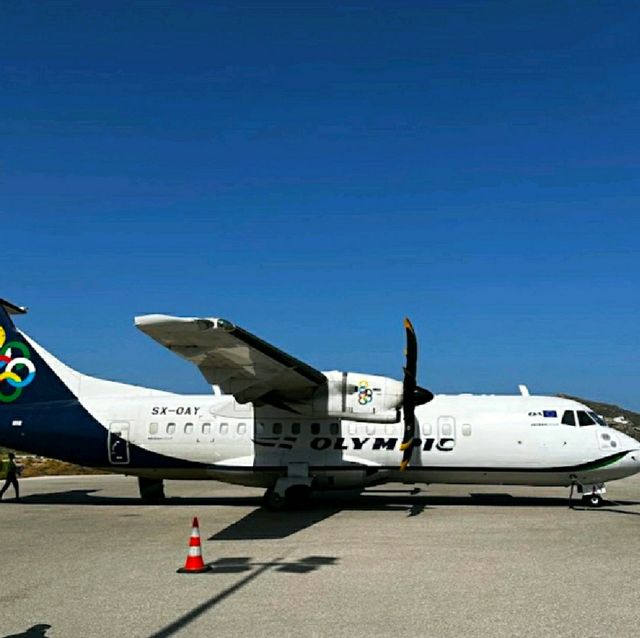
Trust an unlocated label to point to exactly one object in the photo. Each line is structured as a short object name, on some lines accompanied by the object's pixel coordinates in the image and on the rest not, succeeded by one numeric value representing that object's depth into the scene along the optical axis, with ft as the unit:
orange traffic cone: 33.01
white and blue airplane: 59.82
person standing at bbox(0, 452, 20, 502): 67.36
